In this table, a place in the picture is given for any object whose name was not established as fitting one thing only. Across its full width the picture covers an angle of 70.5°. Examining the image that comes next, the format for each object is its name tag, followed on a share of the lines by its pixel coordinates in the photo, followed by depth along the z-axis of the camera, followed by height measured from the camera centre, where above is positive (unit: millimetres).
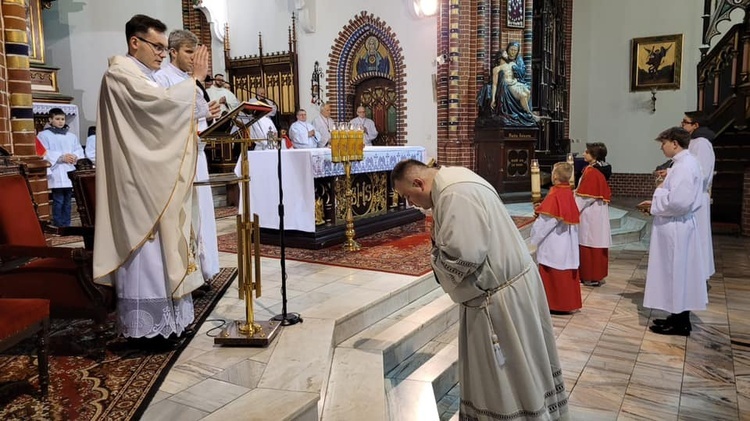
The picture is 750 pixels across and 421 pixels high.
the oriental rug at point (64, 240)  6348 -1004
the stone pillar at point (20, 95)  4094 +501
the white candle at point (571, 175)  4738 -214
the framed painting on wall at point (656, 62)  12477 +2072
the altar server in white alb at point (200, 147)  3656 +70
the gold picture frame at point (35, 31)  9109 +2224
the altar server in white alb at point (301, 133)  10250 +437
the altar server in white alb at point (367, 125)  11270 +625
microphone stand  3332 -1076
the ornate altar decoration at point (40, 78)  9047 +1433
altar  5996 -478
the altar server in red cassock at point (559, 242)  4781 -826
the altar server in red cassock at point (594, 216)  5719 -704
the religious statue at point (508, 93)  9844 +1109
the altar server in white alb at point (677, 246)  4176 -793
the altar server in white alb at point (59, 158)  7535 +7
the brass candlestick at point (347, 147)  5574 +78
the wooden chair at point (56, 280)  2793 -660
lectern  2994 -550
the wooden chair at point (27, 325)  2291 -739
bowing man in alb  2195 -623
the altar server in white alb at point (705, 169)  5418 -220
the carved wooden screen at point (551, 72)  11508 +1807
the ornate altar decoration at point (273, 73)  12133 +1930
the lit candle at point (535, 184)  4438 -278
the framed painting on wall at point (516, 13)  10299 +2695
